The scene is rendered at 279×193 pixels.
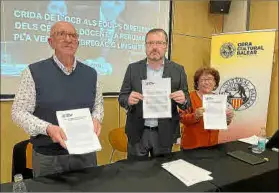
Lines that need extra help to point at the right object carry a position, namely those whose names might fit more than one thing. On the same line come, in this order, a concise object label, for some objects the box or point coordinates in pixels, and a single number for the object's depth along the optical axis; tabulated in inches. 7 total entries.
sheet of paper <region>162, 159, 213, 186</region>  57.0
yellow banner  146.3
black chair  84.6
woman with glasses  91.4
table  53.1
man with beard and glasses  87.3
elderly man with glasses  68.9
